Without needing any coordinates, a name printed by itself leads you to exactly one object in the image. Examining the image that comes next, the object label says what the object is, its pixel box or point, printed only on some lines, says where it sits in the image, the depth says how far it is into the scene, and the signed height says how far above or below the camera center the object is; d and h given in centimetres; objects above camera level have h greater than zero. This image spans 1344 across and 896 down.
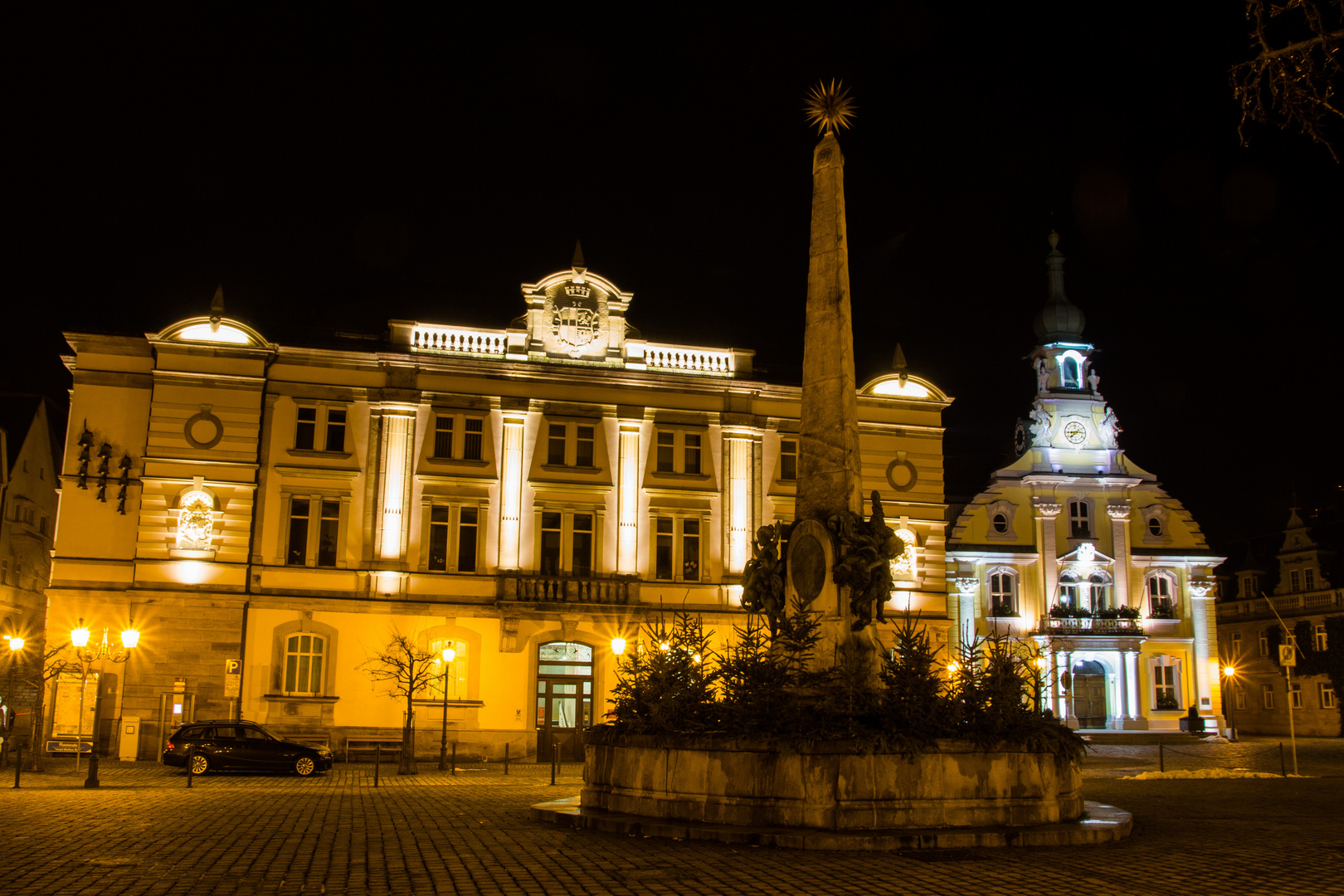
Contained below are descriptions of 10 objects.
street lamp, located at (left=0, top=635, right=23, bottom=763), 2872 -126
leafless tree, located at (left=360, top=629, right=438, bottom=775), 3216 +23
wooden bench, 3291 -180
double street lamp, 2145 +38
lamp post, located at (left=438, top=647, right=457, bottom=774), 2902 +9
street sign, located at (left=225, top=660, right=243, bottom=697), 3238 -13
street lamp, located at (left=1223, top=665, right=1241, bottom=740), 6134 +17
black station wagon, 2630 -164
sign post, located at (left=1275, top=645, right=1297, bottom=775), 2858 +86
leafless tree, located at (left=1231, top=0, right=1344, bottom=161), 753 +382
